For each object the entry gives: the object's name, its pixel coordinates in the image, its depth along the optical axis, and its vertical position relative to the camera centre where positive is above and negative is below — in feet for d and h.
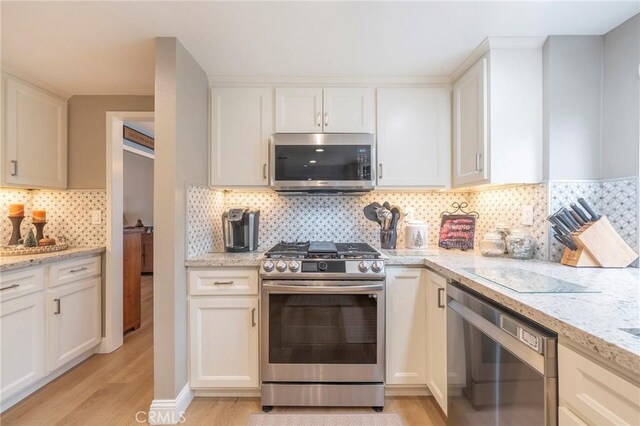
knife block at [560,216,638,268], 4.99 -0.61
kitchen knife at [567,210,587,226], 5.34 -0.10
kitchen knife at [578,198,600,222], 5.29 +0.05
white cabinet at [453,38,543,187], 5.98 +2.09
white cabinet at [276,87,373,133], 7.32 +2.57
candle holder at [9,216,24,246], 7.53 -0.48
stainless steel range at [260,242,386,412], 6.01 -2.57
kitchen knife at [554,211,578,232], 5.37 -0.15
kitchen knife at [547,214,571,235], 5.38 -0.21
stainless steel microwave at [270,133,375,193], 7.11 +1.24
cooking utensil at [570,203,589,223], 5.34 +0.00
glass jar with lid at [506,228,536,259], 6.05 -0.68
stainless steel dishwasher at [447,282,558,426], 3.03 -1.94
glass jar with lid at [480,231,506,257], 6.48 -0.72
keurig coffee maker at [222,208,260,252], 7.08 -0.42
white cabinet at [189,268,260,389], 6.21 -2.58
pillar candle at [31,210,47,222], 7.84 -0.11
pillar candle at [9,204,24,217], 7.48 +0.03
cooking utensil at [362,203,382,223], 7.95 +0.01
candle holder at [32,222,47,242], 7.86 -0.48
